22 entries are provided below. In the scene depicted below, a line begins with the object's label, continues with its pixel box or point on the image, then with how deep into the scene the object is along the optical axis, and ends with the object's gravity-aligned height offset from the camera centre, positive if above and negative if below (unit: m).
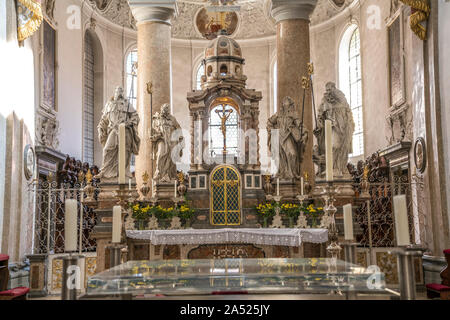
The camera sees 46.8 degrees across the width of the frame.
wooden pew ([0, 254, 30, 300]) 8.33 -1.00
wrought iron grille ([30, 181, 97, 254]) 12.72 -0.02
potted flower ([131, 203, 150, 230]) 11.51 +0.18
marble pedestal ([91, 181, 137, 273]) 10.94 +0.04
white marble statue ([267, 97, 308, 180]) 13.06 +2.02
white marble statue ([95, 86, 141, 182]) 11.63 +2.07
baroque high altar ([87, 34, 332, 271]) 10.53 +1.04
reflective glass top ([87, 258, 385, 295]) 3.15 -0.39
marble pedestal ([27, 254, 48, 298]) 11.05 -1.03
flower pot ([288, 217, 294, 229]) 11.65 -0.08
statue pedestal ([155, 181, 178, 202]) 13.26 +0.85
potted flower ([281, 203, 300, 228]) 11.68 +0.17
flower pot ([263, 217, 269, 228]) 12.08 -0.07
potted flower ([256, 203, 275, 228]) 12.02 +0.18
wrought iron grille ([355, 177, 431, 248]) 11.11 -0.01
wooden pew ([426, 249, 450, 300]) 9.25 -1.29
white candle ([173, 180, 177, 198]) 12.30 +0.75
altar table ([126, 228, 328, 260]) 10.09 -0.47
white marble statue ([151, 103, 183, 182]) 13.25 +1.97
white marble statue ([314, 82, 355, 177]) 11.36 +2.03
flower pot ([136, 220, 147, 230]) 11.54 -0.06
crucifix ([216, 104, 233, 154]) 13.84 +2.79
